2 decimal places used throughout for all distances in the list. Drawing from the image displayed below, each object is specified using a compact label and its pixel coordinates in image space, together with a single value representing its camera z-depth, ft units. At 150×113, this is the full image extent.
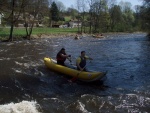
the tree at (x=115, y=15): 243.60
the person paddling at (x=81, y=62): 46.53
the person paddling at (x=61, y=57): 53.06
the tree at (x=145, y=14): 152.56
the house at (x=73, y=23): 340.14
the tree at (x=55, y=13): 284.00
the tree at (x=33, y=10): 123.54
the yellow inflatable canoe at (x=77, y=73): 42.96
